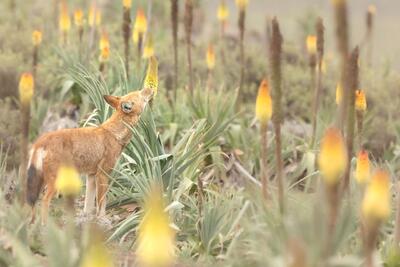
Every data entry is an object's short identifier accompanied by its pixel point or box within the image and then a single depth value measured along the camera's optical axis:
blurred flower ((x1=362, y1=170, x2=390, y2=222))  6.96
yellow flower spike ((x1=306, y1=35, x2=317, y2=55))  20.89
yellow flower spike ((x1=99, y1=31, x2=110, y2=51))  20.47
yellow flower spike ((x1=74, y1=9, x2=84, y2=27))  23.47
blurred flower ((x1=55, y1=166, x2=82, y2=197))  8.27
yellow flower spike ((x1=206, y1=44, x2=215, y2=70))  23.77
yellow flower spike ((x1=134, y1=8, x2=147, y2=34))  19.70
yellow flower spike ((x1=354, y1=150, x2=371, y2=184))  11.18
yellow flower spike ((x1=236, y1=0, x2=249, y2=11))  20.48
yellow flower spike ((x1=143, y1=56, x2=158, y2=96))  14.23
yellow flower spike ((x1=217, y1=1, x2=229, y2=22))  26.92
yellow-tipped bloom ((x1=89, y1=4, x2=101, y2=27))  24.74
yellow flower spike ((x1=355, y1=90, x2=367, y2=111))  13.02
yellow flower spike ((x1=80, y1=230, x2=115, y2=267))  6.52
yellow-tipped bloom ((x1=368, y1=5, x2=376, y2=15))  26.92
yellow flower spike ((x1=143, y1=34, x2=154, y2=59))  20.82
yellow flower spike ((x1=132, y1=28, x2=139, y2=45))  22.18
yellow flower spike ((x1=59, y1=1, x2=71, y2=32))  24.21
